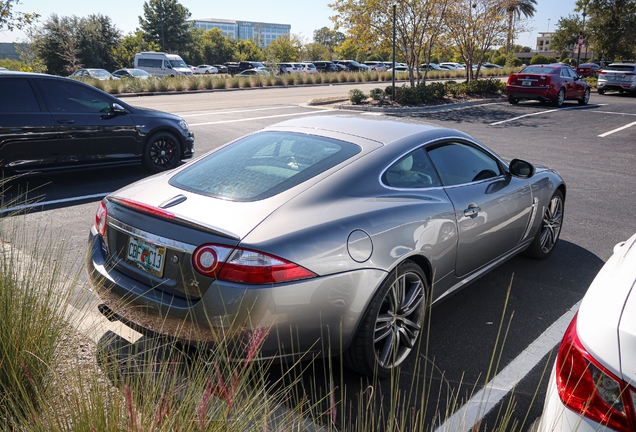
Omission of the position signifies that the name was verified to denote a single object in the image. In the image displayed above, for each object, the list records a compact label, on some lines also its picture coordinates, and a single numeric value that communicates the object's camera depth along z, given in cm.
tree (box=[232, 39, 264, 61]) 8862
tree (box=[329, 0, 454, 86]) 2222
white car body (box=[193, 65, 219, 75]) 5589
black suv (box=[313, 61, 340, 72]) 5613
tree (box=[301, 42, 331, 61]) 9575
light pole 2157
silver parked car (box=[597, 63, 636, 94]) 2784
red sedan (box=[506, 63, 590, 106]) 2175
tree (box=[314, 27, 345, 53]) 13200
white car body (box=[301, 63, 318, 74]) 5075
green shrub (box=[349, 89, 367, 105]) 2139
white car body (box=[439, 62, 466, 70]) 6309
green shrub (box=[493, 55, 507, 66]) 7175
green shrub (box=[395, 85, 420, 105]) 2125
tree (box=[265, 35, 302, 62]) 7756
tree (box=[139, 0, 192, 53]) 8194
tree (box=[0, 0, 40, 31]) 1775
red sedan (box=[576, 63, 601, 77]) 4800
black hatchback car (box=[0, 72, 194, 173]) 755
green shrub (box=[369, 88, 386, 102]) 2166
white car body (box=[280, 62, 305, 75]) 5050
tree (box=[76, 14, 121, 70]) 5569
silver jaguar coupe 294
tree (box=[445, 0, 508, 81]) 2422
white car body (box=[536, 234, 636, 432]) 179
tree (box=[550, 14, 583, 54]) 5199
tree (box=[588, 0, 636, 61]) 4162
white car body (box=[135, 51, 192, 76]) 3903
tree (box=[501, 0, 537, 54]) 2498
